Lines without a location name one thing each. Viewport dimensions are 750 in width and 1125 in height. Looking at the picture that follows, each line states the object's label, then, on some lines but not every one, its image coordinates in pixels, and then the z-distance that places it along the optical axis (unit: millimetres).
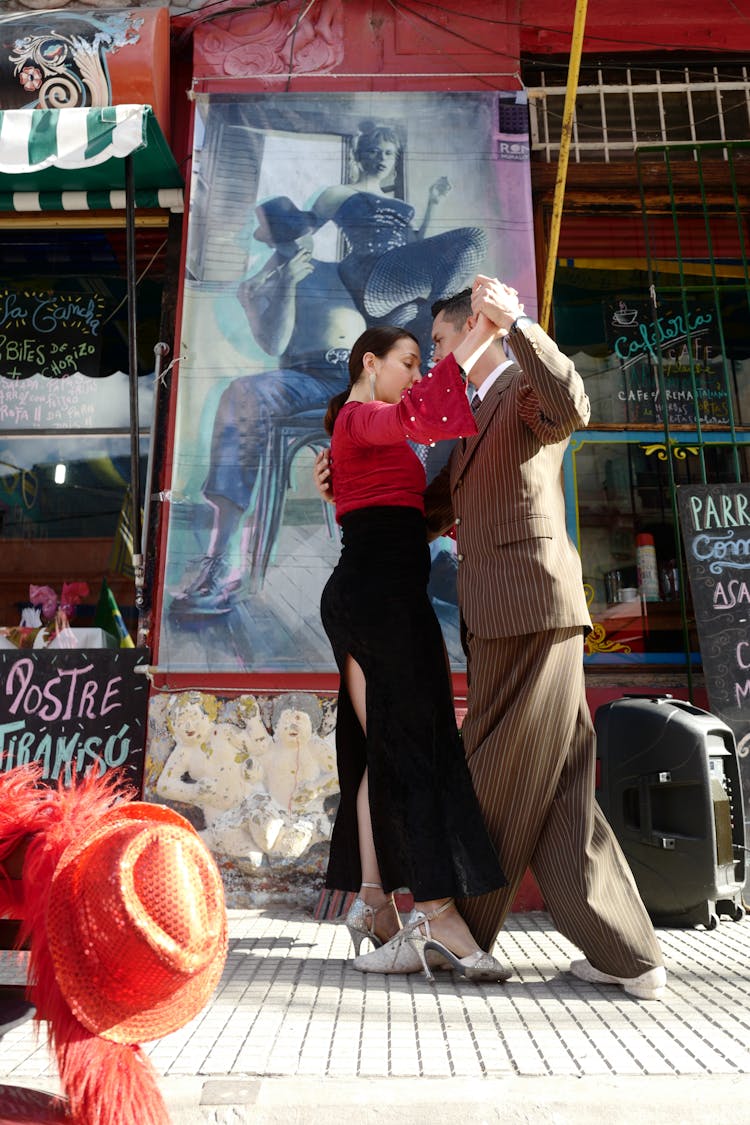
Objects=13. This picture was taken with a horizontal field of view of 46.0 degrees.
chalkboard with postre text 3777
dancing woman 2270
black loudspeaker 3014
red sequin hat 747
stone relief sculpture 3525
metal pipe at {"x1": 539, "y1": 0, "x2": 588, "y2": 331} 3152
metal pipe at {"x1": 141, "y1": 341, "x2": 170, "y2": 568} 4047
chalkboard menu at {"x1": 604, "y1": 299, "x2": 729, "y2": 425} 4934
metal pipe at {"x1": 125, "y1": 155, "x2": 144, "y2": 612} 4094
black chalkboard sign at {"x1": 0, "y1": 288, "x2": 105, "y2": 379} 5168
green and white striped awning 3840
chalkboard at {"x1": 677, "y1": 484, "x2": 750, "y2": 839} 3742
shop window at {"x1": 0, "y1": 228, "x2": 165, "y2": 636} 5102
